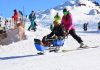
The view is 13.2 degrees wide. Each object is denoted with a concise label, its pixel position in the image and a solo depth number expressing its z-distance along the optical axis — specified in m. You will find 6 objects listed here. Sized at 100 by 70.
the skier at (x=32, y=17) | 30.77
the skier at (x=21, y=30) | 25.88
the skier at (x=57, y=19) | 16.88
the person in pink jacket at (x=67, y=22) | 17.19
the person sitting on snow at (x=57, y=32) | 16.88
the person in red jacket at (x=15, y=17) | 28.18
